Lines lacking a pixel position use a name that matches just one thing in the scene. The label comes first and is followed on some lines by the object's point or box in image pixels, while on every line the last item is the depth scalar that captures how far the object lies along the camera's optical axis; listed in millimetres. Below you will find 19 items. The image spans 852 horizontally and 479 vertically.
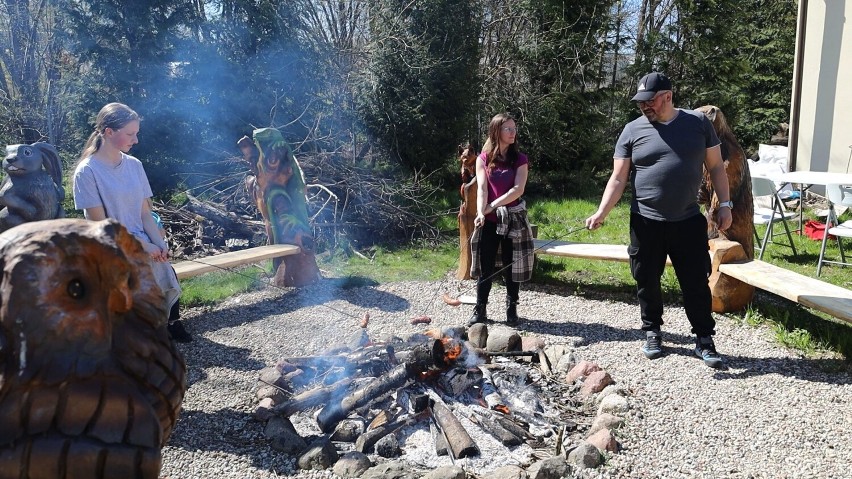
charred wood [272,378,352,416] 3838
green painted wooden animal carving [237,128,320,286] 6406
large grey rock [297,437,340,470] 3305
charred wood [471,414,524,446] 3541
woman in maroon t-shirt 5078
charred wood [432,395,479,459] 3424
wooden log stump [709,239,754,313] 5523
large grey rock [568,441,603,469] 3227
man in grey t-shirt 4188
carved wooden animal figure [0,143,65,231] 3898
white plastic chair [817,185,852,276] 6445
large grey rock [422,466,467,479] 3049
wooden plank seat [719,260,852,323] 4367
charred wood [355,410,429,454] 3508
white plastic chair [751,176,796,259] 7504
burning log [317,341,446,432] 3745
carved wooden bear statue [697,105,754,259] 5547
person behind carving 3619
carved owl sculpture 1406
